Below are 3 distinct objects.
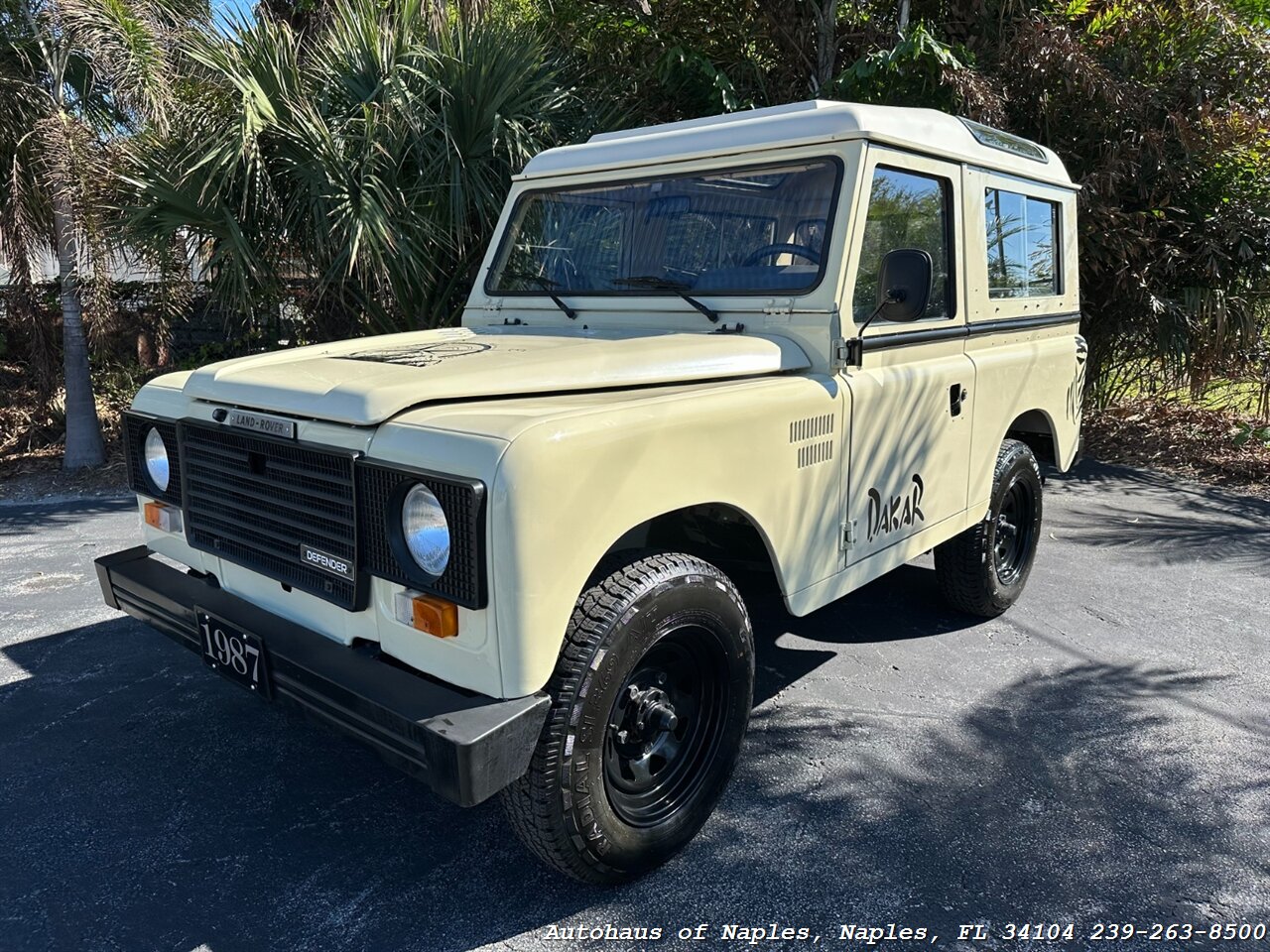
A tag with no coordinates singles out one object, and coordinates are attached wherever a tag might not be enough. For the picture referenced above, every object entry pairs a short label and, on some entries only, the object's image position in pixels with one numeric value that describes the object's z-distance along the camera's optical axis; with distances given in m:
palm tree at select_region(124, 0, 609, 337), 6.55
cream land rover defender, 2.23
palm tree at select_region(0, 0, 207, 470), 7.13
